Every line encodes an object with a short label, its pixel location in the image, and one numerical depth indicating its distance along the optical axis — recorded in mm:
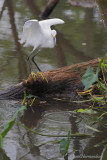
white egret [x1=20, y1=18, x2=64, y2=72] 9505
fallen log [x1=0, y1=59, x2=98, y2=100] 8609
